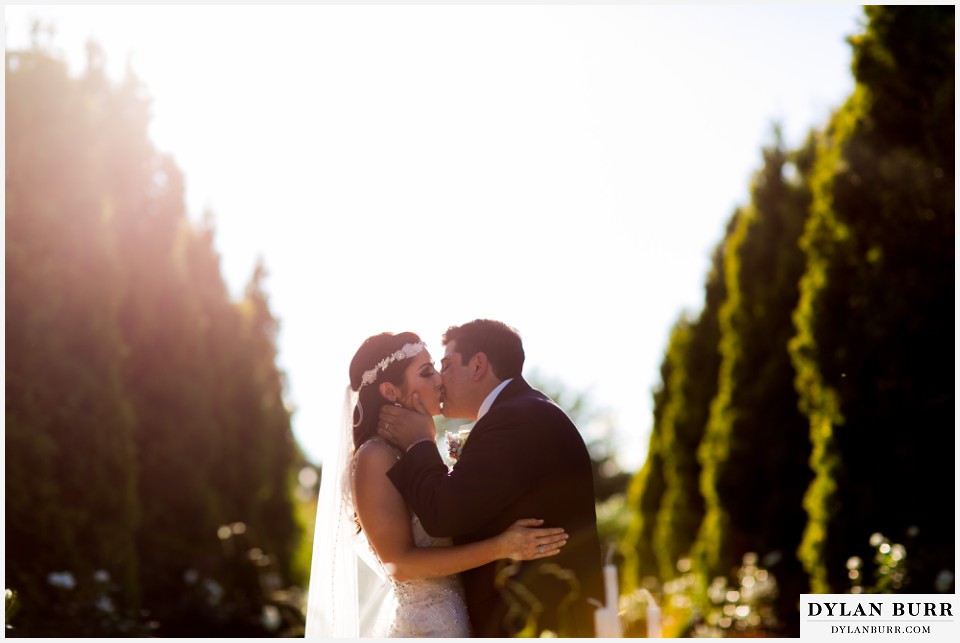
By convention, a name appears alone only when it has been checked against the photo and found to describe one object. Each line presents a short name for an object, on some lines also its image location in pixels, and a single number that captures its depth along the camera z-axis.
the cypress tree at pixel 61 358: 8.09
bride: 4.21
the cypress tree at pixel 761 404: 10.70
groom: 4.04
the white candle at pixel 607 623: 4.98
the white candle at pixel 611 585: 5.24
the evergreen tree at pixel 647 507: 15.59
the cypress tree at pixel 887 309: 7.82
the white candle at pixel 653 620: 5.12
